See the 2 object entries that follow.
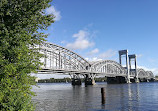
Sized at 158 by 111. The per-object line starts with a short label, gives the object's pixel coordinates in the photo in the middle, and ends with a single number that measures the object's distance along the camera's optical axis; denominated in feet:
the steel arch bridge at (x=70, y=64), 219.22
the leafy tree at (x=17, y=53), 25.19
